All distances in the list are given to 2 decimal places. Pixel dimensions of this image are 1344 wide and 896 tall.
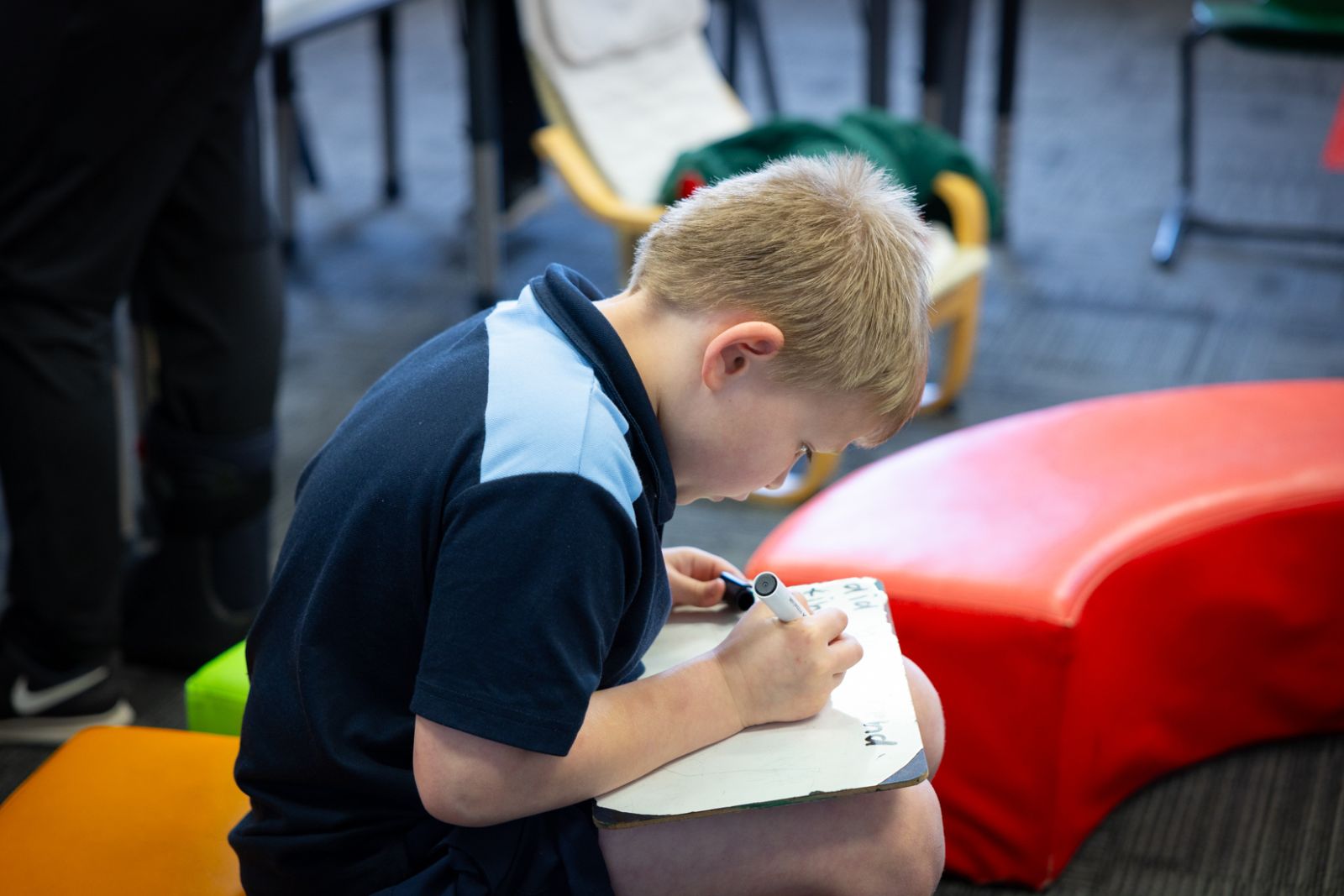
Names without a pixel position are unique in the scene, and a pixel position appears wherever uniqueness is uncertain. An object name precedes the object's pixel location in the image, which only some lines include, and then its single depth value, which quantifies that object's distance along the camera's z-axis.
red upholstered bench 2.59
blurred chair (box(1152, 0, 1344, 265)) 5.02
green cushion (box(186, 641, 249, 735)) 2.48
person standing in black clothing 2.70
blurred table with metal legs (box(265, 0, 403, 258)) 3.96
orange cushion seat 2.24
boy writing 2.05
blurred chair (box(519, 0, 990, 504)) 4.19
